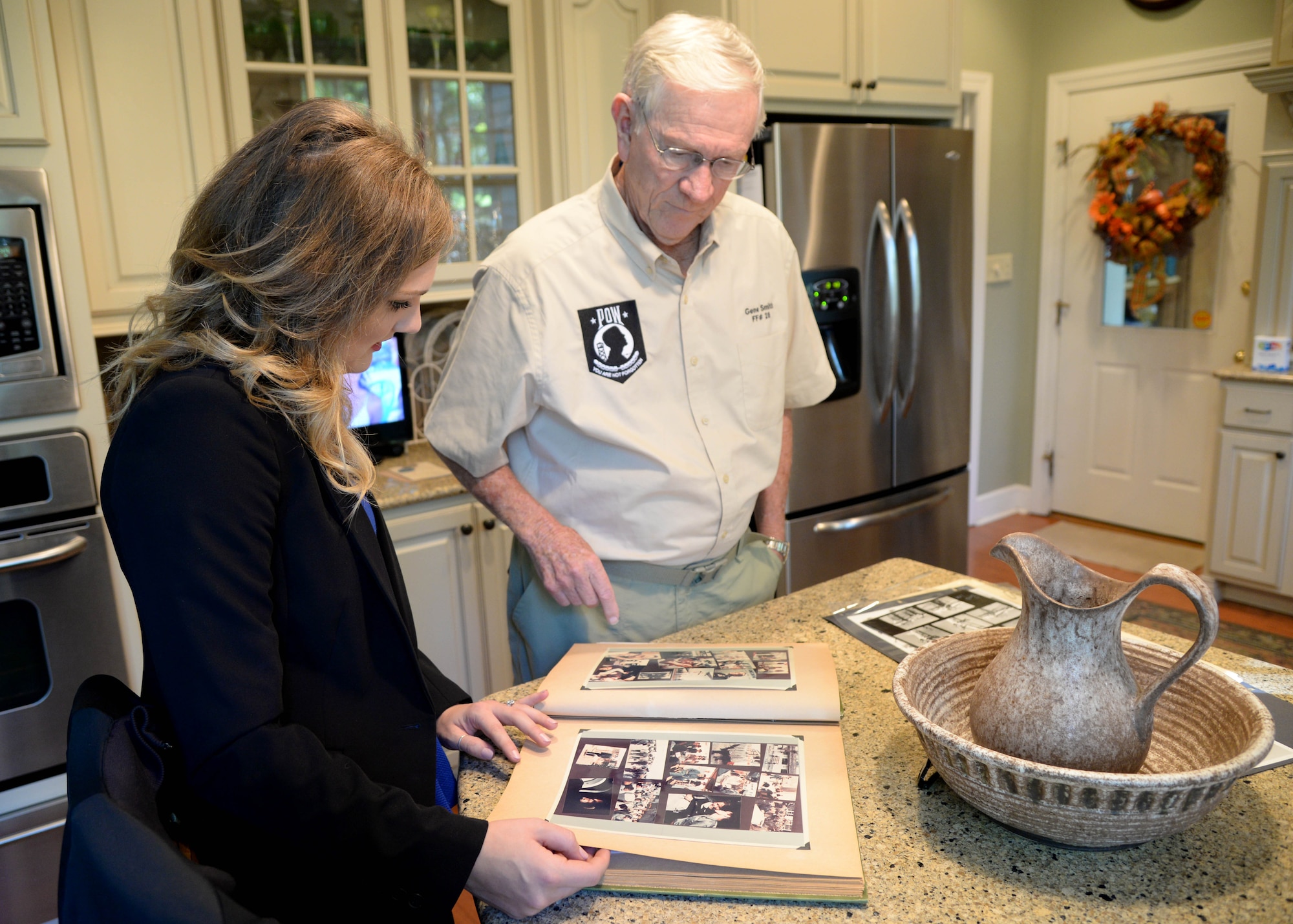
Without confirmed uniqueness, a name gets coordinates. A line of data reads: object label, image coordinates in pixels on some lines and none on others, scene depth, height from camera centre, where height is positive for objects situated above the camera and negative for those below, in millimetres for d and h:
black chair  592 -364
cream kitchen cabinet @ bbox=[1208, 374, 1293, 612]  3479 -870
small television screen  2668 -324
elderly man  1372 -159
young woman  725 -210
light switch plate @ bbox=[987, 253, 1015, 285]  4516 +5
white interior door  3961 -451
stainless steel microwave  1787 -16
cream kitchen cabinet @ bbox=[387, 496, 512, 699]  2438 -789
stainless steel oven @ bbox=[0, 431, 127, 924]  1882 -686
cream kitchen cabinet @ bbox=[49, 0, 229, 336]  2025 +370
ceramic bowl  716 -406
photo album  772 -460
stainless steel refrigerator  2678 -166
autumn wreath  3971 +323
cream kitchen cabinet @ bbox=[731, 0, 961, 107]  2602 +650
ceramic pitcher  776 -349
